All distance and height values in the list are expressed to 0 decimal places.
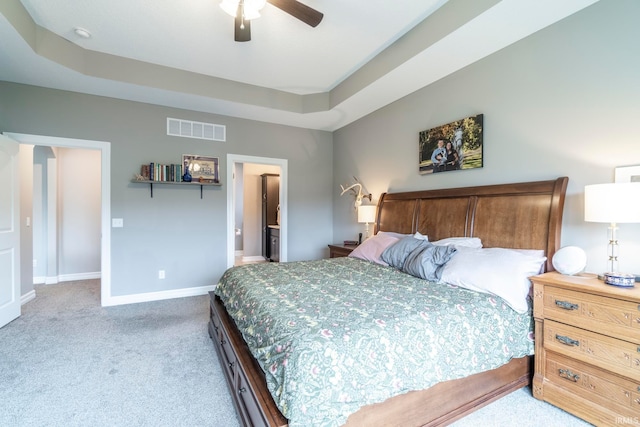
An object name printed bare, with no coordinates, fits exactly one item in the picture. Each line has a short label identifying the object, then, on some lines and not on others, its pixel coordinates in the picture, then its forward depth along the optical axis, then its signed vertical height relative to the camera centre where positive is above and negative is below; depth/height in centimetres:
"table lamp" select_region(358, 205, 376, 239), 396 -2
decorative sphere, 192 -33
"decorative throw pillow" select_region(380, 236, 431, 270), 274 -37
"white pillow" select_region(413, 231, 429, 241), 303 -26
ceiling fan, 201 +141
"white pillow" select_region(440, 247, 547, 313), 196 -44
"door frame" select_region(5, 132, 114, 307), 377 -7
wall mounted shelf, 391 +40
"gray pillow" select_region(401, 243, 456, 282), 237 -42
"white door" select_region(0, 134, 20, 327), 313 -21
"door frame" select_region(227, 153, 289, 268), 451 +21
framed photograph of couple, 286 +69
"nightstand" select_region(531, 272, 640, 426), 158 -80
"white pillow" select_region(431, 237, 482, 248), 263 -28
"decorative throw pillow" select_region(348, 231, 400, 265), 313 -40
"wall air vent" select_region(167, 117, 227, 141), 415 +120
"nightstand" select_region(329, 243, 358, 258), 399 -54
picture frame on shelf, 422 +66
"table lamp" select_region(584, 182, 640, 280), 165 +4
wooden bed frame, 148 -83
